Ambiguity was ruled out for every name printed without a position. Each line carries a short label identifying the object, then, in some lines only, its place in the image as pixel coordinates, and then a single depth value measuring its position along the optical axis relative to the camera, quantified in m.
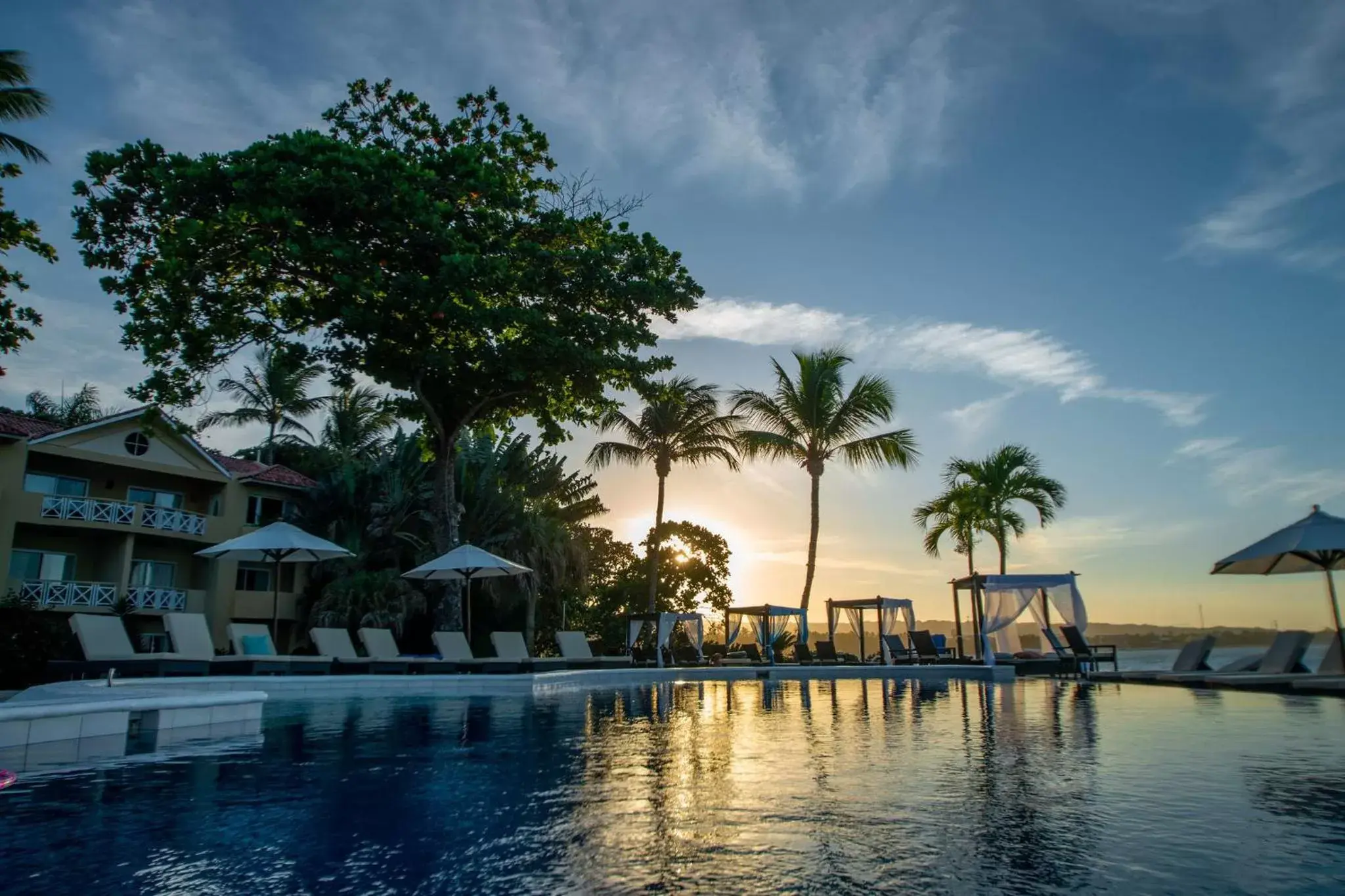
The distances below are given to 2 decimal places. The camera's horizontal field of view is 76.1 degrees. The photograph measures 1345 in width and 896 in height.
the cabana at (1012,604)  22.34
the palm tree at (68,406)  33.34
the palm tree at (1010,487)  31.47
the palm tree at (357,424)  36.97
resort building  23.92
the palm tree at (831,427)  28.94
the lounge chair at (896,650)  24.30
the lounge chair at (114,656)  13.36
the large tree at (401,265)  15.81
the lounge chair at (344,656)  15.92
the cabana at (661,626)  24.39
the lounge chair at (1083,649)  19.75
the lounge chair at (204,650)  14.23
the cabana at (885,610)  26.08
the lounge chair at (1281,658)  15.19
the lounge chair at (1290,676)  14.09
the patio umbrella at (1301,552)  14.20
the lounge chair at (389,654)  16.09
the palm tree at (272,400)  37.66
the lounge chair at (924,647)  23.30
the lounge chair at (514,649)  17.27
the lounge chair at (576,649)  19.68
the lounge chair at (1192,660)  17.61
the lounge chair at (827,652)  24.97
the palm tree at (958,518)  31.03
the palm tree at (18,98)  18.78
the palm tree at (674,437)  31.38
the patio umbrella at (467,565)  17.48
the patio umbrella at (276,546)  16.97
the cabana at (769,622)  26.97
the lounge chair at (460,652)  16.30
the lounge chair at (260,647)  15.41
